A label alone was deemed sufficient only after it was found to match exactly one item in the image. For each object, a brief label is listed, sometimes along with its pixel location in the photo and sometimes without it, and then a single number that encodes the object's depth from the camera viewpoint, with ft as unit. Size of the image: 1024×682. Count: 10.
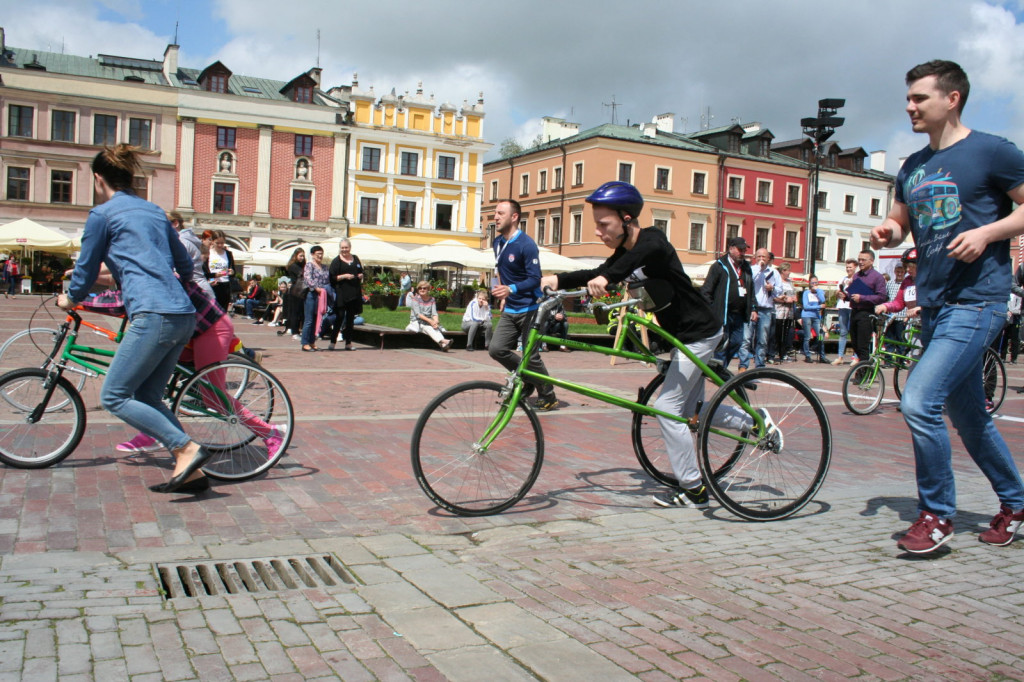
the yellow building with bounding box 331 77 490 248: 188.14
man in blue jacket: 27.12
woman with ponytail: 15.42
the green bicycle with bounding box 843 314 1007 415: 31.60
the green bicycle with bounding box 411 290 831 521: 14.79
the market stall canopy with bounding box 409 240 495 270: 109.81
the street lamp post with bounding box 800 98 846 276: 65.00
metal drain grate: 11.39
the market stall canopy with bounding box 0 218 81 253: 112.78
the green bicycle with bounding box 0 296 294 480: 17.35
